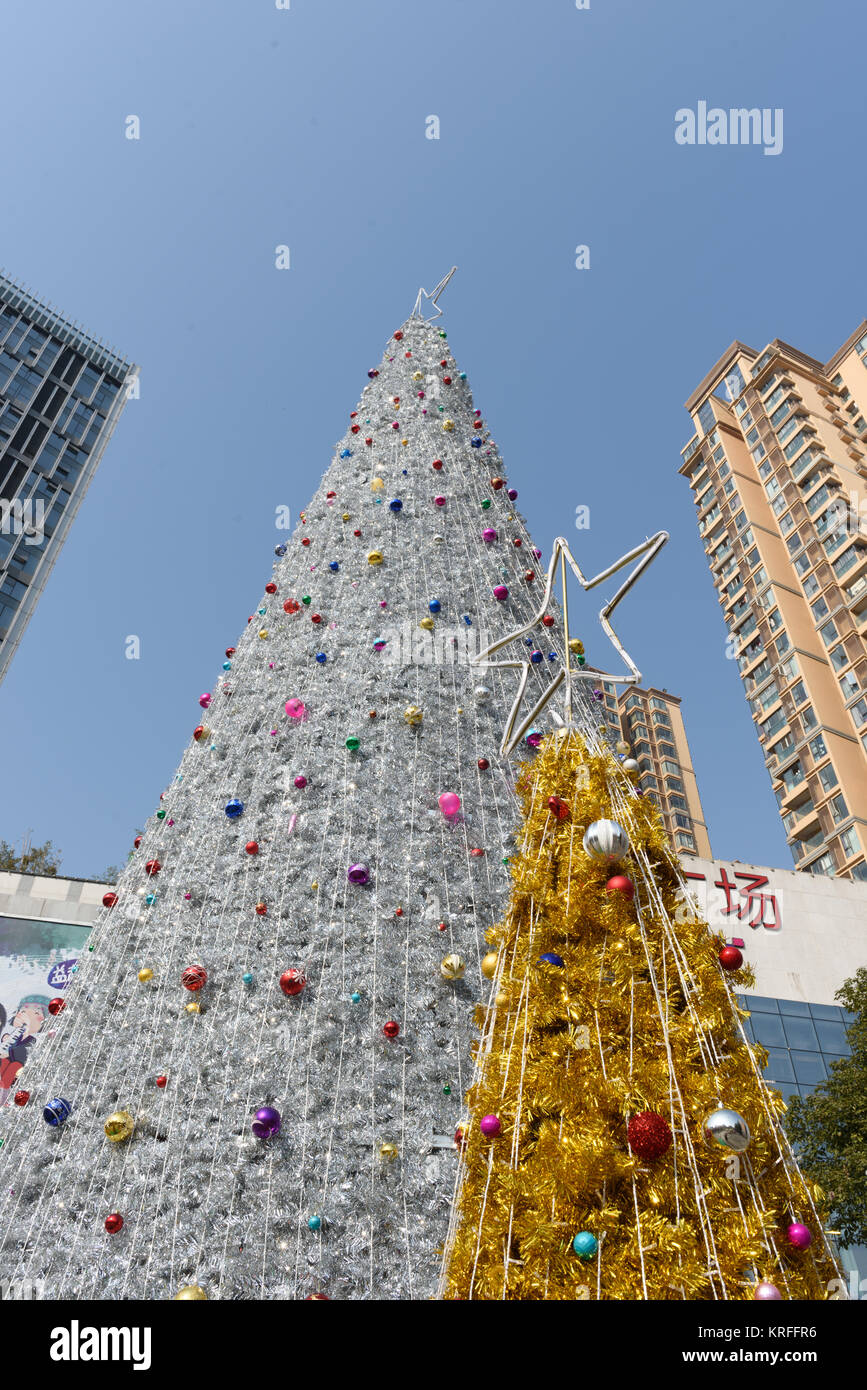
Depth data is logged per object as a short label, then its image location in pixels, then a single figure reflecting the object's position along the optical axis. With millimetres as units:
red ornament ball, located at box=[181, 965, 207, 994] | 4086
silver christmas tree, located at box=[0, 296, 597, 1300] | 3352
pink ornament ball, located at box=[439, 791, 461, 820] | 4727
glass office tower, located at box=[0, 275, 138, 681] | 39125
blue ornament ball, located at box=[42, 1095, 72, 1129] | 3830
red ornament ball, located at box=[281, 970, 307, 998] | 3906
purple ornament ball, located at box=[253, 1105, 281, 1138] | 3467
